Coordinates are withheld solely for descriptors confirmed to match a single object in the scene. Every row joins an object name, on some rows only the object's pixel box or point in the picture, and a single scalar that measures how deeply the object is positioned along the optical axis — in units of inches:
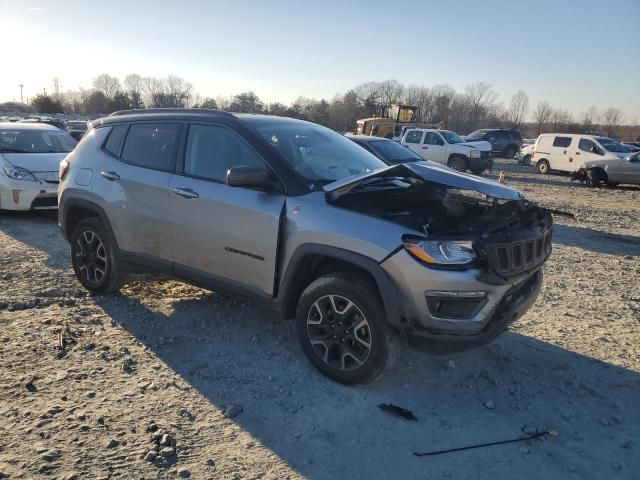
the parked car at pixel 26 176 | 336.2
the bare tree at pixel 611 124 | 2980.3
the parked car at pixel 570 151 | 827.4
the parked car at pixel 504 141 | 1337.4
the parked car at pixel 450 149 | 815.1
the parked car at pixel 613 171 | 708.0
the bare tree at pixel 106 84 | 3706.9
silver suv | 126.0
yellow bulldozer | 1253.7
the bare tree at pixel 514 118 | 4115.4
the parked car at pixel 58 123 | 1074.4
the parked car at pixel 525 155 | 1128.2
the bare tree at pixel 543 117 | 3974.4
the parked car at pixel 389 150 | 406.0
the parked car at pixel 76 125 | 1315.6
